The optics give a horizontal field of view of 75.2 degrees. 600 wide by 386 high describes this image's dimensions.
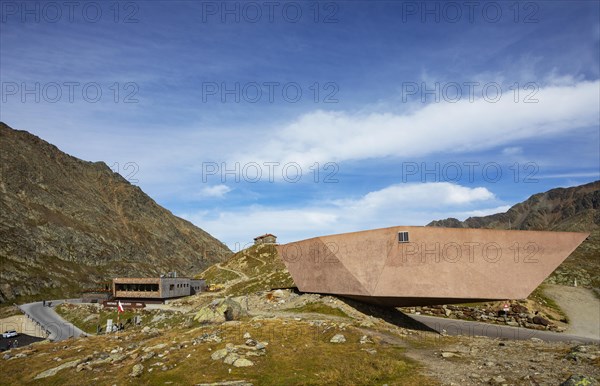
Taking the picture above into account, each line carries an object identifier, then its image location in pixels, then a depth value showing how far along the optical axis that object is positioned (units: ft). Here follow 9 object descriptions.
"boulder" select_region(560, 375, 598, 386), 50.98
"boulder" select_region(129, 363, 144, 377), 72.64
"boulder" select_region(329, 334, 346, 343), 84.49
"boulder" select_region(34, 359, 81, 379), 83.53
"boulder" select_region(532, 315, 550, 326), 148.49
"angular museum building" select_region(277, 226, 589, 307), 101.45
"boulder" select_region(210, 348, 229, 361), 75.31
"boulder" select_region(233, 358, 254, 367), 71.12
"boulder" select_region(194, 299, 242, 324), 115.09
